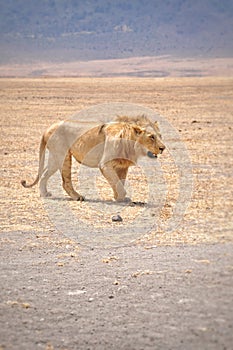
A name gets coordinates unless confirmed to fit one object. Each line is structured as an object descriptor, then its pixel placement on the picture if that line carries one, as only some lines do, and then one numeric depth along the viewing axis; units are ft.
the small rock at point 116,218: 53.11
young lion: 58.08
